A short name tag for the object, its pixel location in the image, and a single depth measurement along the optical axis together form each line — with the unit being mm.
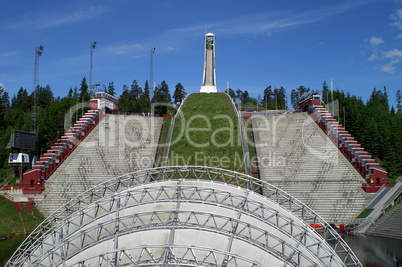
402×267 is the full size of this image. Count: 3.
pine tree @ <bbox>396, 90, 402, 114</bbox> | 133475
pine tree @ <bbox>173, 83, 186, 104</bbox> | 116312
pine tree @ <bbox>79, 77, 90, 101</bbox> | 122688
